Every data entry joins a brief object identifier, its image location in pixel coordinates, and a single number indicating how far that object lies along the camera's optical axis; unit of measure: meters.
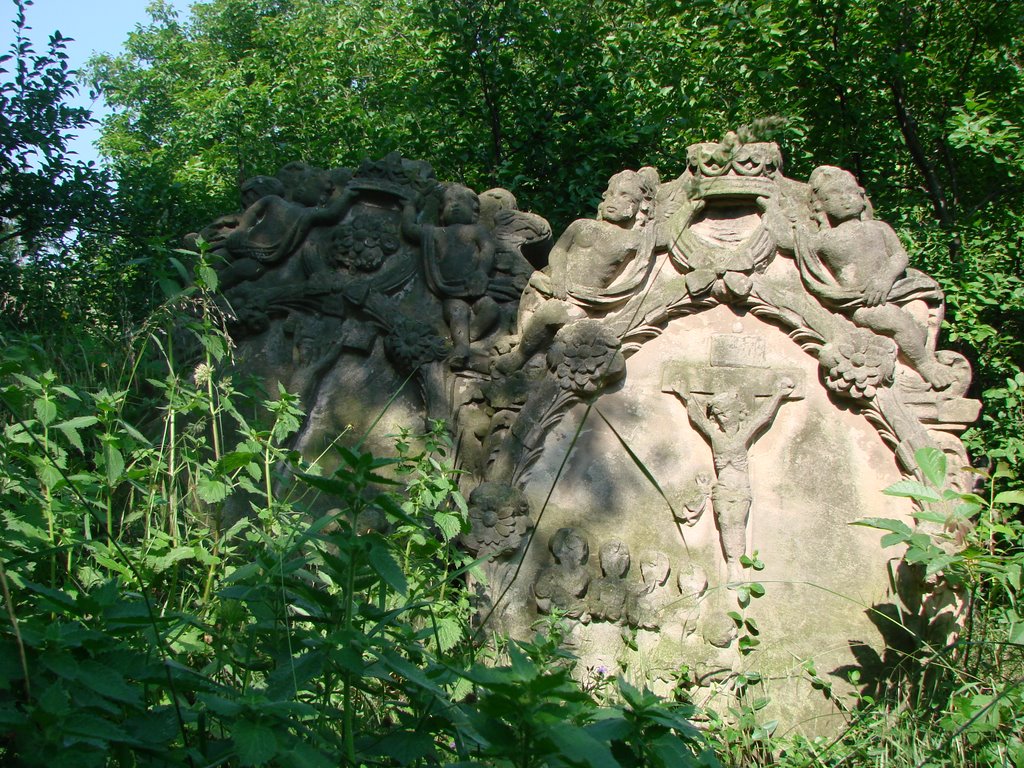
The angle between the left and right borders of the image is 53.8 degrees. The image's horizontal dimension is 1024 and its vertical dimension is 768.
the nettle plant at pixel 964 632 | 3.33
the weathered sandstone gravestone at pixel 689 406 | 4.16
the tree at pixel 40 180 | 6.41
